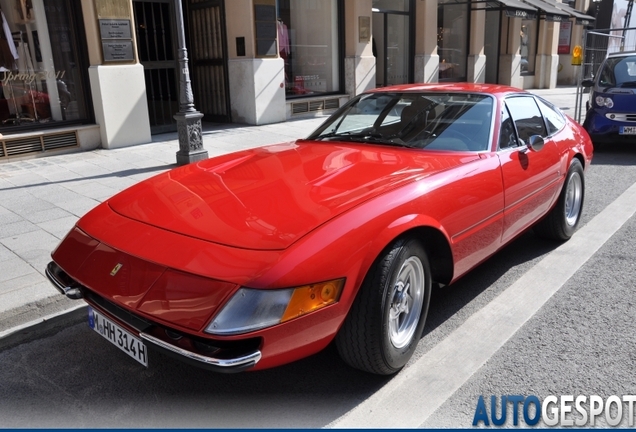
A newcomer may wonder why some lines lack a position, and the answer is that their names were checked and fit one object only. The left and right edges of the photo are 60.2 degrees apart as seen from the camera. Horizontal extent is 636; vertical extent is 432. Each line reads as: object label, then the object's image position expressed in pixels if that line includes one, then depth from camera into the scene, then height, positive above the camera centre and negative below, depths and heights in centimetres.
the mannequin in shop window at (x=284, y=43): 1311 +16
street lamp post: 812 -103
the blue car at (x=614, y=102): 905 -104
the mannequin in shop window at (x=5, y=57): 905 +6
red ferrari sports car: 236 -90
